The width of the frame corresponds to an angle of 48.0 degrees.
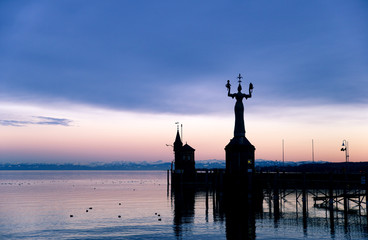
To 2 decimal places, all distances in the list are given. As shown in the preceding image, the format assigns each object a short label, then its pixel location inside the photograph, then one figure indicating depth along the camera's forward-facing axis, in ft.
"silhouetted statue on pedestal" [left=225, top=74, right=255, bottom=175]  199.52
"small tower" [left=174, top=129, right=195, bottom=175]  284.00
